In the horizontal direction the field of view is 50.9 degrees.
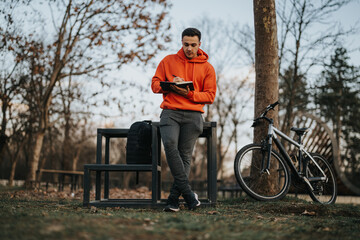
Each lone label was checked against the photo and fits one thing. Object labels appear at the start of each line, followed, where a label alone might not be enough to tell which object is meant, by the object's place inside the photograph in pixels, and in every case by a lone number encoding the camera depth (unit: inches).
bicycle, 213.3
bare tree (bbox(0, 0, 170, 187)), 501.0
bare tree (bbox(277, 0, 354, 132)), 493.0
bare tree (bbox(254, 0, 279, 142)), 243.9
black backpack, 200.1
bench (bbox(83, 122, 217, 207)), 187.8
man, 175.3
